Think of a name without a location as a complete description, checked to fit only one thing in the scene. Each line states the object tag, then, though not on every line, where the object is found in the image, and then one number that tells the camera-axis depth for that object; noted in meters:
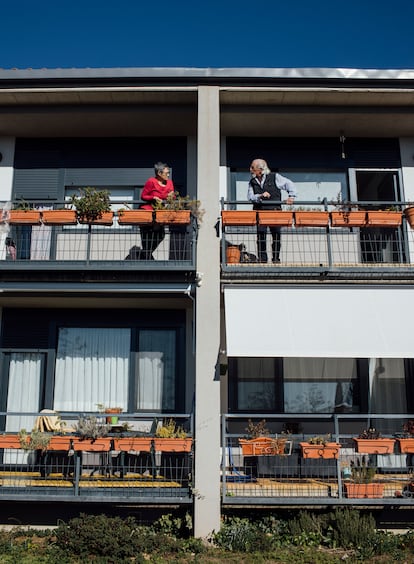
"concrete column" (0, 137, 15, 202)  13.48
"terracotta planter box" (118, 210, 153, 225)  11.26
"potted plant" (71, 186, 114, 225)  11.33
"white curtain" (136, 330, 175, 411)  12.48
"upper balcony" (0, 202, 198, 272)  11.16
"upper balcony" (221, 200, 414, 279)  11.34
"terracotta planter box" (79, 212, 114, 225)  11.39
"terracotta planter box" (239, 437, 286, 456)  10.53
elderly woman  11.64
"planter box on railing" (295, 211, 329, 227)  11.58
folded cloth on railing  11.27
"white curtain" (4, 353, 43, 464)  12.55
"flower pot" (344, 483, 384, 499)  10.12
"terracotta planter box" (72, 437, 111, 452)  10.31
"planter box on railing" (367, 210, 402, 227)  11.56
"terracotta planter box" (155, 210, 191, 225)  11.15
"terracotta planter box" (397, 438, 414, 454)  10.28
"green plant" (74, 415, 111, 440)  10.36
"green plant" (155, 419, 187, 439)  10.46
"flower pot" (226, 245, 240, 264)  11.85
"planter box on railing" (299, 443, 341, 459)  10.27
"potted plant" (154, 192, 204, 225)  11.16
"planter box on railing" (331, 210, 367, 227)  11.52
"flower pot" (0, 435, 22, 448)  10.46
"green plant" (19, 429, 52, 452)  10.27
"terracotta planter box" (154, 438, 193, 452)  10.27
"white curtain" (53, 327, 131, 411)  12.62
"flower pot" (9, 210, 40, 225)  11.55
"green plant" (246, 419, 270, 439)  11.12
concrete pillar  10.09
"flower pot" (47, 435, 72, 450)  10.42
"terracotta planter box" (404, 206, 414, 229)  11.74
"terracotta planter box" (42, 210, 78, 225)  11.47
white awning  10.53
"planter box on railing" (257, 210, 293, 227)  11.46
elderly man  12.16
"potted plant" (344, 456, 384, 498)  10.12
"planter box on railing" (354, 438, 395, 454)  10.31
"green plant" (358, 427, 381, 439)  10.72
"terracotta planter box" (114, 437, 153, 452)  10.35
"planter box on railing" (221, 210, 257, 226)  11.41
